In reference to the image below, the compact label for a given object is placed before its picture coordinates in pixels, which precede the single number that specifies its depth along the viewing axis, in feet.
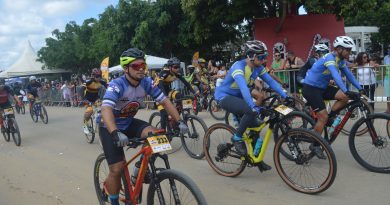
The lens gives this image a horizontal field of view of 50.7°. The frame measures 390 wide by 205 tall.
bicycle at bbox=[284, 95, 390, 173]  18.30
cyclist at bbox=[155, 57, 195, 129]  25.50
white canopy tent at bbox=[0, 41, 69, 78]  146.60
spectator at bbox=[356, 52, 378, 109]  33.83
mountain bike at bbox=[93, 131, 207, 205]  11.62
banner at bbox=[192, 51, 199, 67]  52.72
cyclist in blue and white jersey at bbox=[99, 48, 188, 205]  13.24
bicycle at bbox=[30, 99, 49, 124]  50.03
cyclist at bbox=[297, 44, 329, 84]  24.98
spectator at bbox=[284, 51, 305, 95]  38.22
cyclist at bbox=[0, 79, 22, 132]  35.78
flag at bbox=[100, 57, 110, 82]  50.39
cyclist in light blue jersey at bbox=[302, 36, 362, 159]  19.51
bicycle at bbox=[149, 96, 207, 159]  23.75
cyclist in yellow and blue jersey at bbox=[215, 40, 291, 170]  17.63
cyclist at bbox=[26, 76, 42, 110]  51.75
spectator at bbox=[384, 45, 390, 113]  33.55
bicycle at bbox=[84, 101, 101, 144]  33.04
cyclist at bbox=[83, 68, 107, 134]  31.42
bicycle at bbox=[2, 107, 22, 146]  34.64
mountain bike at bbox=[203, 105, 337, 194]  15.92
